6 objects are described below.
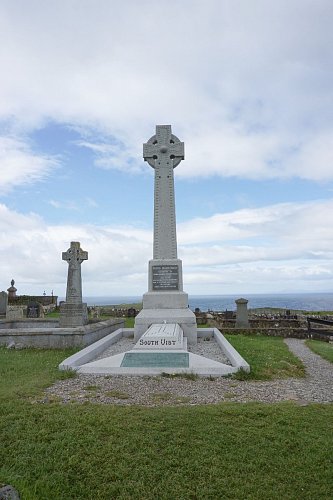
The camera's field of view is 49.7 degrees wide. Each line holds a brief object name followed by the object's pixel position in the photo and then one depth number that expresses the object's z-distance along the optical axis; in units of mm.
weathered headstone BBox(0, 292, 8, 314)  17047
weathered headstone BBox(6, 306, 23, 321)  16922
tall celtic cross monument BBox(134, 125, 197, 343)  11086
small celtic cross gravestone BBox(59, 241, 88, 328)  13742
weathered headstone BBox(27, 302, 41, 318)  21797
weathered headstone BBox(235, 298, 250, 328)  17406
